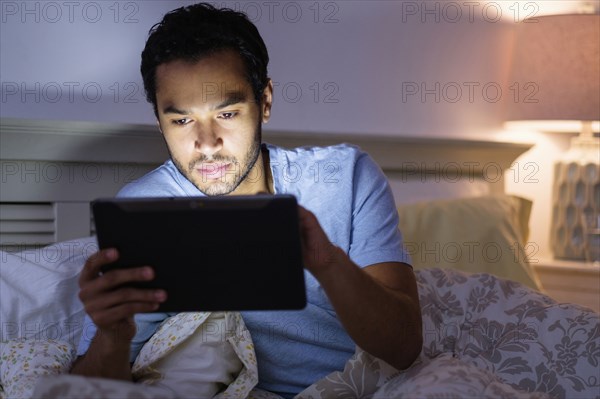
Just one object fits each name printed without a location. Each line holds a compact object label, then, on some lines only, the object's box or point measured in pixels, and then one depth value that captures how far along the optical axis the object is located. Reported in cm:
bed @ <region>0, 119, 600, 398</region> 117
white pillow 138
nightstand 224
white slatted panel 168
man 122
